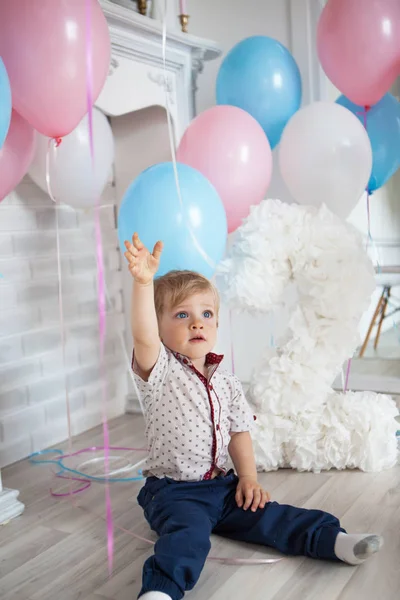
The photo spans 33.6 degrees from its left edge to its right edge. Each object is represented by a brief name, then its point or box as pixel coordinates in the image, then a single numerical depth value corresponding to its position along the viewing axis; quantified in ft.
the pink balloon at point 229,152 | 6.00
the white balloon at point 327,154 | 6.03
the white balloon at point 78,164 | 5.93
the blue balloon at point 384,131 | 6.79
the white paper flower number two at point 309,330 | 5.85
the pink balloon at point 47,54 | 4.57
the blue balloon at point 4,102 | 4.27
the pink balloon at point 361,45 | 5.98
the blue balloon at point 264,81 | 6.65
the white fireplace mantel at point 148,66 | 6.81
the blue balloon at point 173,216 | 5.13
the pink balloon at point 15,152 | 5.16
